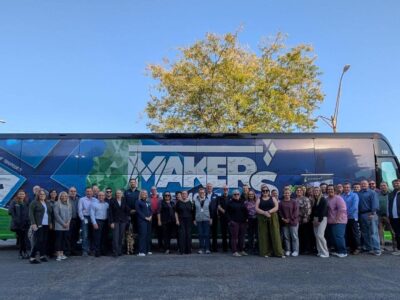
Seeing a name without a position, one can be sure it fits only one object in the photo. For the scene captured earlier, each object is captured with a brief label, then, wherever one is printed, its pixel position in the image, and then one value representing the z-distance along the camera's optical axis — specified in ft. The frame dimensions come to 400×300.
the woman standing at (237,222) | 37.63
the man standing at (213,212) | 39.68
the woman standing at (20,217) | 37.47
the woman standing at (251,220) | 38.47
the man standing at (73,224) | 38.52
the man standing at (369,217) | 36.94
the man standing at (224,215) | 39.32
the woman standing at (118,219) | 37.35
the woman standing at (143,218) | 38.19
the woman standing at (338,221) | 36.09
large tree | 69.62
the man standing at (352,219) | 37.35
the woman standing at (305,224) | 37.19
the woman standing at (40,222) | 34.63
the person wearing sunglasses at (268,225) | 36.24
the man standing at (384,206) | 38.50
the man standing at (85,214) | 38.09
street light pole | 81.15
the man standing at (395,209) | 37.06
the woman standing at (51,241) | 37.24
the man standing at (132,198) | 39.34
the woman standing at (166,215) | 39.75
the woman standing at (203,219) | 38.91
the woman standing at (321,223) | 35.94
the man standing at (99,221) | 37.65
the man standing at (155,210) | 40.09
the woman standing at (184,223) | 38.91
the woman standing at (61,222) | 35.99
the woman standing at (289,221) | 36.58
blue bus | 41.93
